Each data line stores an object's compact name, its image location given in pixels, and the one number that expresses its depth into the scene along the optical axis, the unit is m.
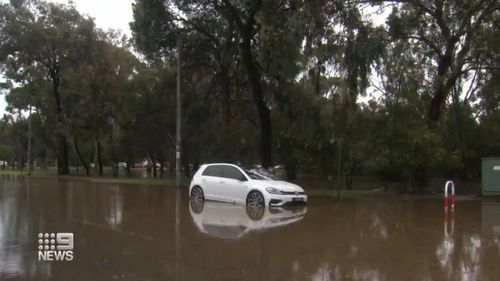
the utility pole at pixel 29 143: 60.94
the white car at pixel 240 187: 17.73
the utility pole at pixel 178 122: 31.65
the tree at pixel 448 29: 25.78
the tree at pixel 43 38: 49.22
